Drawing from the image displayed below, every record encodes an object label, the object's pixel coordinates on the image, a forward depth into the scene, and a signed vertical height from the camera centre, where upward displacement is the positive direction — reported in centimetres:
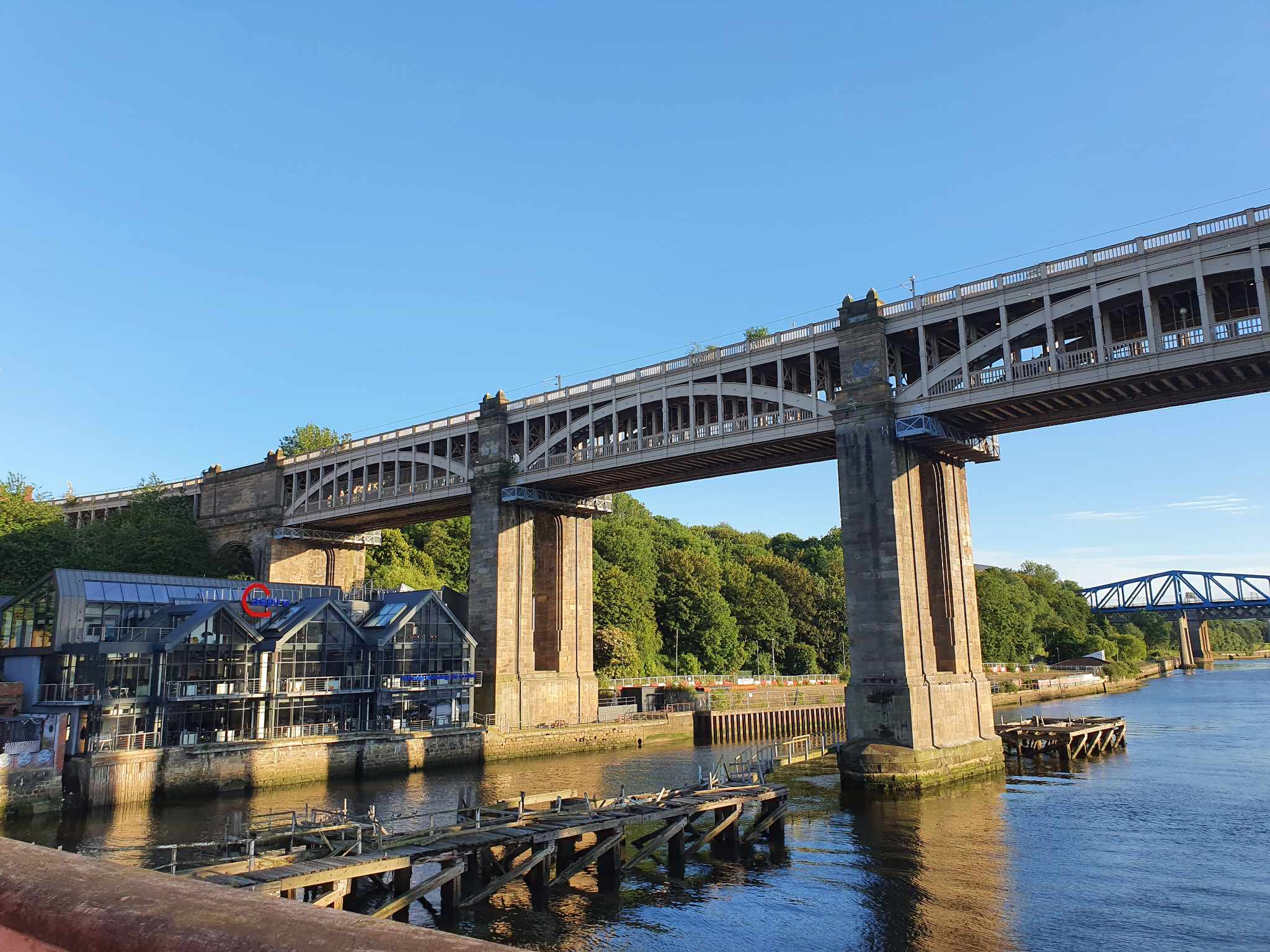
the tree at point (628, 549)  11219 +1127
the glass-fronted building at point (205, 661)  4978 -33
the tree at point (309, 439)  13612 +3130
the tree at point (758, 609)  11856 +350
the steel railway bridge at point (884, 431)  4744 +1256
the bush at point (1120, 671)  16225 -818
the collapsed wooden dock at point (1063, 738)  6400 -777
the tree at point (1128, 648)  19088 -489
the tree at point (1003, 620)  14162 +141
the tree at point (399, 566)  10269 +965
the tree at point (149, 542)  8531 +1095
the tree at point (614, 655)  9562 -130
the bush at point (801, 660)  12181 -313
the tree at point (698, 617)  11200 +271
